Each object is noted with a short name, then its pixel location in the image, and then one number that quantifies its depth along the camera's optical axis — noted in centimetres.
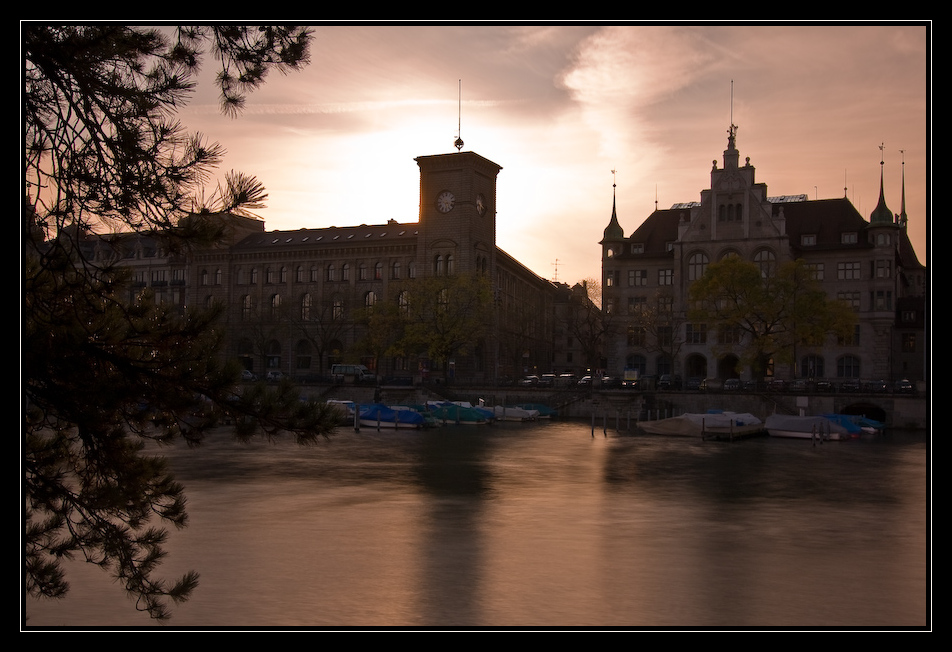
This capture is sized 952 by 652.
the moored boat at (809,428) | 5978
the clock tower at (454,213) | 10244
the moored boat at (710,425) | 6056
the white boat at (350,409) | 6912
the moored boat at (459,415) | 7331
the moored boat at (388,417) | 6706
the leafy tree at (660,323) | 8862
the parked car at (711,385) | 7541
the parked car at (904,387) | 6962
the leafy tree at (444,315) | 8825
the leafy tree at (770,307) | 7075
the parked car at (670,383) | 7891
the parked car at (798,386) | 7206
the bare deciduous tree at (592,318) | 8919
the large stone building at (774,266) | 8844
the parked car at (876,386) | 7056
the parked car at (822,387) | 7175
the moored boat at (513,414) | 7550
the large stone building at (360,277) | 10175
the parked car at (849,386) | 7081
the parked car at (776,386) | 7286
